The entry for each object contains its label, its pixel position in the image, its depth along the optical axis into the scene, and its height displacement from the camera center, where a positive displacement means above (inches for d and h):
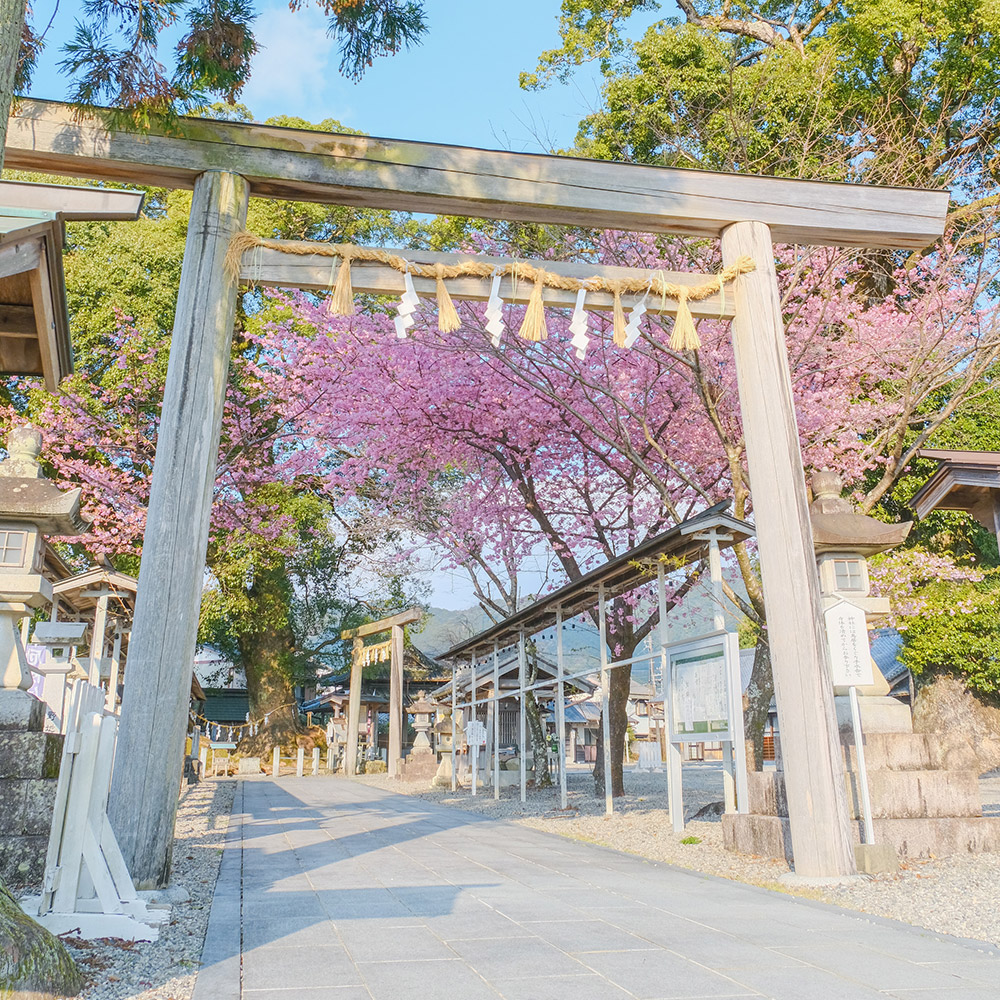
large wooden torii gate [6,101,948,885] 182.5 +119.2
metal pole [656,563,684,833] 310.5 -2.1
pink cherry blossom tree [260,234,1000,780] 368.5 +173.9
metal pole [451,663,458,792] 632.4 +11.1
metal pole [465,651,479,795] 577.9 +28.3
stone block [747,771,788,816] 244.1 -12.0
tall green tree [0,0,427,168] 191.0 +167.7
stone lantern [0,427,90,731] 211.0 +66.6
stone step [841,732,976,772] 240.2 -0.8
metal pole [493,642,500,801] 514.6 +14.5
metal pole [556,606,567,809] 408.6 +23.6
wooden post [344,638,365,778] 803.4 +39.9
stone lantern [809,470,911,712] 247.3 +56.7
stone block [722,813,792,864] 229.1 -23.4
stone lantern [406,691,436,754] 843.0 +41.1
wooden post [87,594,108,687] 454.2 +71.7
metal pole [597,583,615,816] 374.7 +23.5
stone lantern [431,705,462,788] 685.5 +15.6
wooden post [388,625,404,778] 754.2 +51.9
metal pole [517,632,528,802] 480.1 +36.3
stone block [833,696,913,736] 246.2 +9.8
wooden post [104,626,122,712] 463.3 +45.1
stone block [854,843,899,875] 206.7 -26.2
